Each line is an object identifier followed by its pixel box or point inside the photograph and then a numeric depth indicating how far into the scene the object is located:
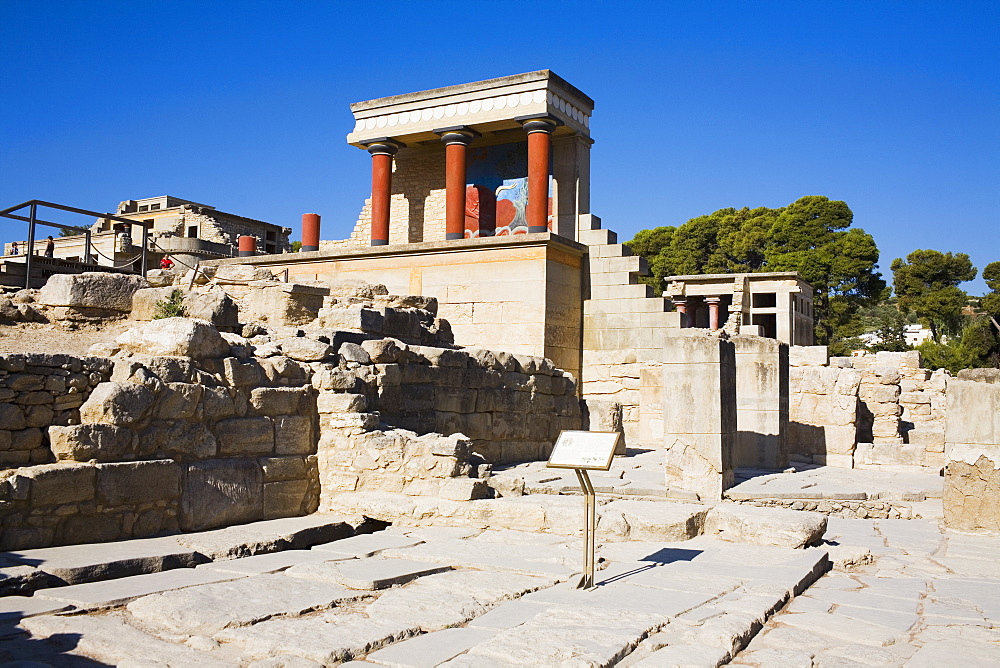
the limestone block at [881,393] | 13.41
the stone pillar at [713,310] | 37.06
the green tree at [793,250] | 41.22
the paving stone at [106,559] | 4.77
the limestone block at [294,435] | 7.27
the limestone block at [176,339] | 6.84
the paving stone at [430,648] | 3.51
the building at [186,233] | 32.03
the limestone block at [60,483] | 5.37
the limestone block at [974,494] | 7.12
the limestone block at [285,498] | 6.98
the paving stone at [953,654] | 3.69
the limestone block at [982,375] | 7.44
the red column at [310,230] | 18.23
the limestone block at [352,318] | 9.71
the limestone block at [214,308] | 8.35
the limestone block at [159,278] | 10.50
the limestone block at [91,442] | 5.69
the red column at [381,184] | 17.81
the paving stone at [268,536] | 5.61
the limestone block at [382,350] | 8.59
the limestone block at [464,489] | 6.92
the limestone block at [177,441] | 6.19
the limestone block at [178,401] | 6.35
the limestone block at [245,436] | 6.77
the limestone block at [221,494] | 6.30
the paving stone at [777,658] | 3.67
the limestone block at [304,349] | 7.97
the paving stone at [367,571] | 4.74
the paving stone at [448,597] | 4.14
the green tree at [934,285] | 40.78
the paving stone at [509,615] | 4.06
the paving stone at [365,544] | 5.66
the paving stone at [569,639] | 3.51
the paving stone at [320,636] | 3.57
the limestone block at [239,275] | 11.48
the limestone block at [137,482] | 5.77
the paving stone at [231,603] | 3.96
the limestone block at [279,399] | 7.16
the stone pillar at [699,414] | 8.70
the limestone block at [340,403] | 7.59
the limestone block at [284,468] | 7.00
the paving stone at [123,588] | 4.27
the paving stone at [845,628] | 4.04
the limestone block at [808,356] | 14.70
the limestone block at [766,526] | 6.08
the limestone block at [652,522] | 6.26
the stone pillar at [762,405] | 11.18
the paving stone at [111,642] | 3.51
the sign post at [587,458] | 4.79
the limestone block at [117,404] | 5.91
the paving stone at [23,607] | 3.93
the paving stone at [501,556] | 5.22
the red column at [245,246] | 19.72
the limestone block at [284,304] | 10.47
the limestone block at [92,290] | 8.66
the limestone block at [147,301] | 8.94
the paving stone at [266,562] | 5.09
